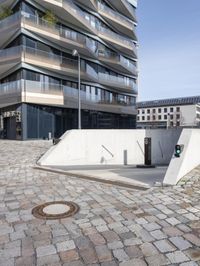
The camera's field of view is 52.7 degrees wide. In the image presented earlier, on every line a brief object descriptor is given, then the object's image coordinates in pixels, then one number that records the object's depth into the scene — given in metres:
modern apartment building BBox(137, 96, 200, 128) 78.13
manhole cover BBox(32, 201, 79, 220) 4.00
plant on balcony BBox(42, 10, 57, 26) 20.78
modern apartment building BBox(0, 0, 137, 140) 19.40
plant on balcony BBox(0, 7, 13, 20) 20.14
